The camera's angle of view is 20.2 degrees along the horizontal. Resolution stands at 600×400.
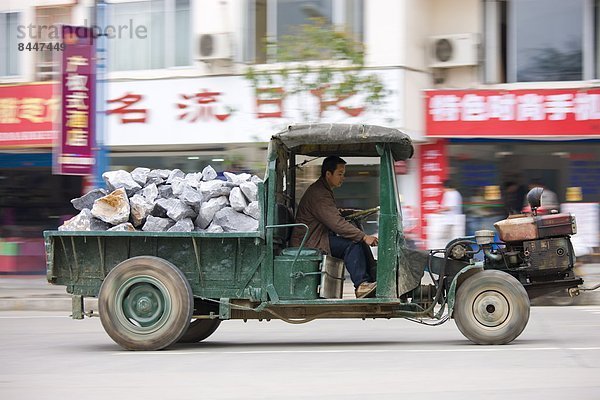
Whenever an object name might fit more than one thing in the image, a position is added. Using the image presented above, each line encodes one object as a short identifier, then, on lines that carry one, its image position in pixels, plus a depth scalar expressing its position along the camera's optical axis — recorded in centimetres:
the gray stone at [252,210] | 1586
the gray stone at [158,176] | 1673
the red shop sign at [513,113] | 3152
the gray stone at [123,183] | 1625
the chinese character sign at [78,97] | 2897
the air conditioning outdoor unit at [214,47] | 3343
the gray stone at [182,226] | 1578
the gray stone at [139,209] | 1588
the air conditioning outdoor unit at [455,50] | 3258
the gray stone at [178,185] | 1622
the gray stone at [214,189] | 1610
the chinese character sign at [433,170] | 3321
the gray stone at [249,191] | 1609
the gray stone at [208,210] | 1590
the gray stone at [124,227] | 1579
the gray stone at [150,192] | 1617
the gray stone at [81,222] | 1599
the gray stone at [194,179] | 1644
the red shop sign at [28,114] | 3489
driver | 1573
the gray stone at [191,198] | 1591
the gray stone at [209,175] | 1677
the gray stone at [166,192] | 1636
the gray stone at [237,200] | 1584
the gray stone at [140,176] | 1662
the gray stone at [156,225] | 1583
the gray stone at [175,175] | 1680
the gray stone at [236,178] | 1652
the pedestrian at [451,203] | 3163
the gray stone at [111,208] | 1582
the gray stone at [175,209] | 1580
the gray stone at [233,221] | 1573
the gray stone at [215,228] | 1571
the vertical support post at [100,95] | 2779
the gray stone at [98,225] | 1598
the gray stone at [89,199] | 1636
